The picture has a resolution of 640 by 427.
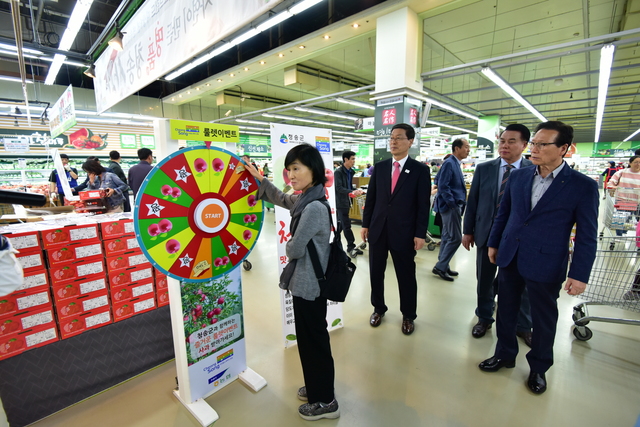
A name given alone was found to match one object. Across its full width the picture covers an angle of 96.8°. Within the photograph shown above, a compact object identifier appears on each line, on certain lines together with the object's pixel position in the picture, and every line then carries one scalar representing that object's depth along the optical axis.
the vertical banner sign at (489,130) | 13.79
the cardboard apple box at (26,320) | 1.67
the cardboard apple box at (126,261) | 2.04
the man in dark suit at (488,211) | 2.38
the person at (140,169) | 4.50
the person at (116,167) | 5.35
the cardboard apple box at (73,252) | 1.81
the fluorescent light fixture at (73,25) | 3.74
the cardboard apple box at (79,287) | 1.85
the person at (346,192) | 4.53
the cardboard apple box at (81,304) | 1.86
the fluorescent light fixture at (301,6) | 3.61
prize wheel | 1.44
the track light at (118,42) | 3.85
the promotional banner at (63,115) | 5.43
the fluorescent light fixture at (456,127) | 15.53
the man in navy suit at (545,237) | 1.71
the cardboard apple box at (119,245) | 2.02
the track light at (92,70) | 5.55
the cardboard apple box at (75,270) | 1.83
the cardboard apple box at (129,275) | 2.05
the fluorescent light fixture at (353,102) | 9.46
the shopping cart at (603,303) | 2.20
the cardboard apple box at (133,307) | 2.08
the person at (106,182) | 4.06
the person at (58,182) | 5.44
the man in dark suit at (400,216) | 2.48
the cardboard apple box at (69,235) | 1.78
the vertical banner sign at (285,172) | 2.25
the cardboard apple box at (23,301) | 1.65
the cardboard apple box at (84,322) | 1.87
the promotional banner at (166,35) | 2.25
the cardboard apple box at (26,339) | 1.66
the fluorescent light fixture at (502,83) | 5.78
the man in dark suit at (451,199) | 3.67
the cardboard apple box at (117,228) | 1.99
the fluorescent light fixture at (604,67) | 4.54
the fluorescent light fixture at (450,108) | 8.49
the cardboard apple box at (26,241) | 1.68
